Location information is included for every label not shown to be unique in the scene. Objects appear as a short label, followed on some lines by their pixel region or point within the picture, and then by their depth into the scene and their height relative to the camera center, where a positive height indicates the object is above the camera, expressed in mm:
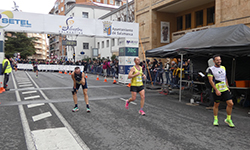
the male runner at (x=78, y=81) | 7312 -601
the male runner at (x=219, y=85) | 5867 -620
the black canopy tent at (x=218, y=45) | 8312 +783
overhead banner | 12945 +2651
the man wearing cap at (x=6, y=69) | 12266 -281
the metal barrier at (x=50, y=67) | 31422 -480
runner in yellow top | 7230 -638
